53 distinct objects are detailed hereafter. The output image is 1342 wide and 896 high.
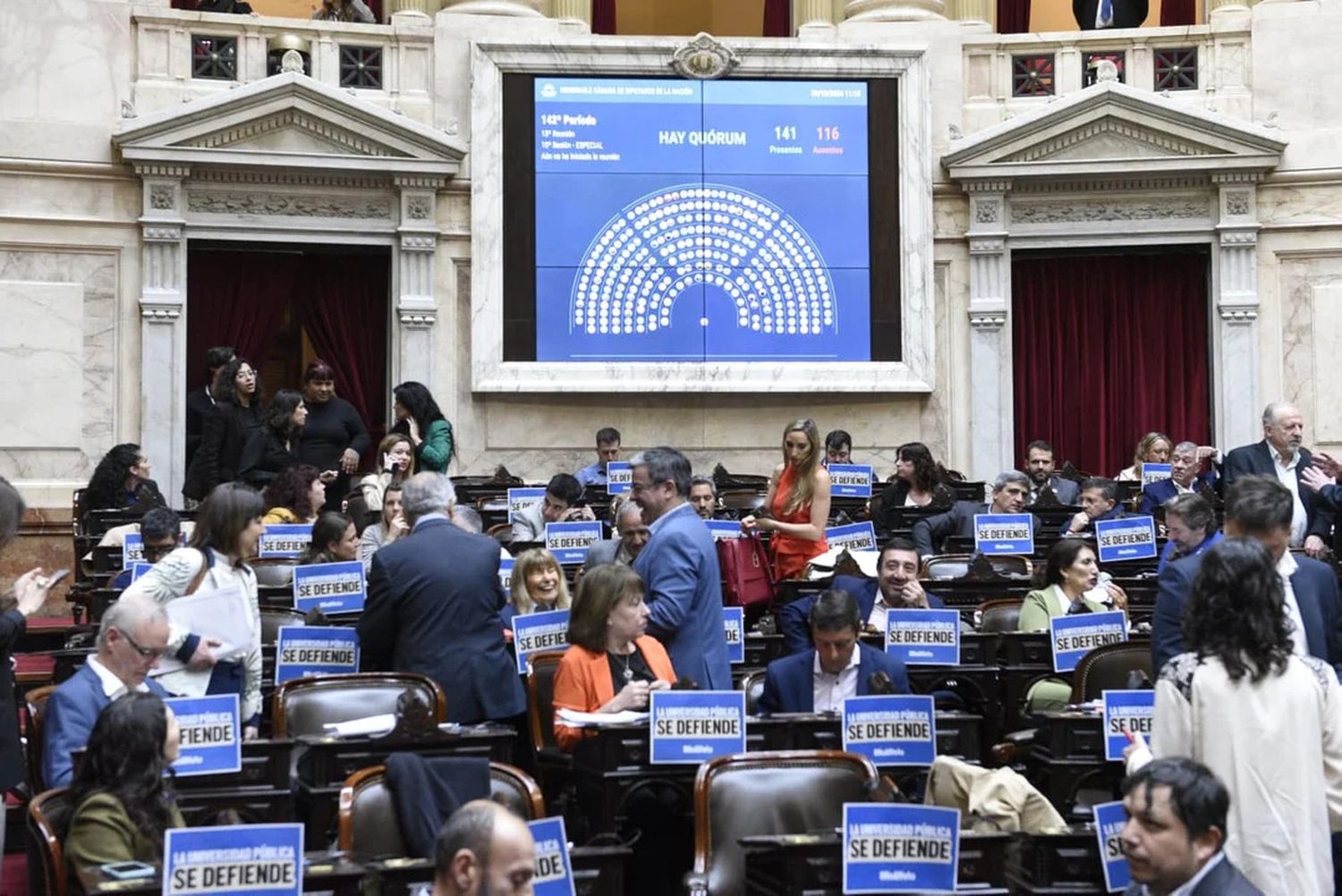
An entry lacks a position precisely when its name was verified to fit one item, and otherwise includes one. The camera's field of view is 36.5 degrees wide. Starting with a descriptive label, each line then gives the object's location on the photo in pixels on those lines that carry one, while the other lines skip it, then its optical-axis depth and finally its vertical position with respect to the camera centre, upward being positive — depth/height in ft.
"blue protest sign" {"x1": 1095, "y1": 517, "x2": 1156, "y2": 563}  35.29 -1.15
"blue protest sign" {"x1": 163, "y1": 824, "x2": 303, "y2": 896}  15.35 -2.94
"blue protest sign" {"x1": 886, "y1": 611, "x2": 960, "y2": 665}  26.05 -2.09
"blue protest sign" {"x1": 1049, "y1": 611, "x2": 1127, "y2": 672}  25.76 -2.05
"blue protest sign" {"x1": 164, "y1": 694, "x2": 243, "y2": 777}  19.43 -2.45
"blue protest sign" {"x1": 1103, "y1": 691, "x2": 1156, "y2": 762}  20.89 -2.50
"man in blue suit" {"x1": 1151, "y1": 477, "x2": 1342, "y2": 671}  18.58 -1.04
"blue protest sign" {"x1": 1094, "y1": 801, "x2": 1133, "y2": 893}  17.47 -3.20
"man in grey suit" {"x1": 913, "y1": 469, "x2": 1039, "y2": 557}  37.78 -0.75
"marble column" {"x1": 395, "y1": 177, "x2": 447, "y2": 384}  50.26 +4.81
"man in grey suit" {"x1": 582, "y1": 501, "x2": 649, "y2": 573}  28.40 -0.94
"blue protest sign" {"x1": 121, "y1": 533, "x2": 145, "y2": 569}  33.27 -1.21
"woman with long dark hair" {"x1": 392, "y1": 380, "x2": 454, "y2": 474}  37.47 +0.90
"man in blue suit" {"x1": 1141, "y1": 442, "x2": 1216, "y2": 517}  39.01 -0.15
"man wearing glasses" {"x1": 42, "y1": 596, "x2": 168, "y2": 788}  18.51 -1.87
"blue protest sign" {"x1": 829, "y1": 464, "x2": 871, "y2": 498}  43.70 -0.17
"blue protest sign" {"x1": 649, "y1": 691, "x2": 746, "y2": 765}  20.71 -2.58
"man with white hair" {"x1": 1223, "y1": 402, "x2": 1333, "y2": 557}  33.40 +0.18
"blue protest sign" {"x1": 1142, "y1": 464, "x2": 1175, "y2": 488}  44.62 +0.01
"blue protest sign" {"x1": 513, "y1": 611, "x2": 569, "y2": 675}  25.38 -1.99
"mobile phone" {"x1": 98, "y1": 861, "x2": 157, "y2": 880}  15.84 -3.10
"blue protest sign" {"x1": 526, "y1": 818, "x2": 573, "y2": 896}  16.51 -3.12
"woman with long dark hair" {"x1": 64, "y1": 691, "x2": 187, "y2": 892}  16.46 -2.57
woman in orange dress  32.99 -0.56
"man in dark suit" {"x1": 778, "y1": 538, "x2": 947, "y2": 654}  27.99 -1.63
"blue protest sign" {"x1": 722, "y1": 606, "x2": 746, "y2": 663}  27.25 -2.15
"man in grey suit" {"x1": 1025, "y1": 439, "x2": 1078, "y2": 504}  44.21 -0.03
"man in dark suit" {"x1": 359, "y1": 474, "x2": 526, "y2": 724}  22.85 -1.60
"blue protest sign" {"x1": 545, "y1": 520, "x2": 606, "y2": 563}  34.73 -1.05
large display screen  50.72 +6.37
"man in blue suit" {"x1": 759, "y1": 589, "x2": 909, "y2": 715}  23.07 -2.26
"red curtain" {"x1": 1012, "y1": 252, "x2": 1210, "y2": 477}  53.26 +3.16
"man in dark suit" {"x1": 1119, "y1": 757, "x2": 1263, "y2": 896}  14.33 -2.57
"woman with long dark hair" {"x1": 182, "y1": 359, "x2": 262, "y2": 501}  39.40 +0.83
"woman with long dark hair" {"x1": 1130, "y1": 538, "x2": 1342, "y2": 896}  16.11 -1.97
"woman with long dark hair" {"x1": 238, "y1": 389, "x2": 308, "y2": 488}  38.99 +0.67
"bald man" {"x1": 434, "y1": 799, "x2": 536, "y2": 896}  13.14 -2.47
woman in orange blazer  22.13 -1.81
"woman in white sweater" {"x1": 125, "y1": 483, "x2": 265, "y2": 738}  20.83 -1.05
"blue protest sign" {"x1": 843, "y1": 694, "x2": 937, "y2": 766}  21.47 -2.71
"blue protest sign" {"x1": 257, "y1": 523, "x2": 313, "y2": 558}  33.63 -1.07
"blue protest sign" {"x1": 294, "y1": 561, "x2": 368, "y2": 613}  28.40 -1.58
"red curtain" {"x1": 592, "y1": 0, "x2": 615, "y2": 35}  56.85 +12.84
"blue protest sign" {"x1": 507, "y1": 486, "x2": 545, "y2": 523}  38.34 -0.48
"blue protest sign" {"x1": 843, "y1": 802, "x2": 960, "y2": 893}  16.98 -3.14
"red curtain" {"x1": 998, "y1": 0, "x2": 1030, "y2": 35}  57.41 +12.93
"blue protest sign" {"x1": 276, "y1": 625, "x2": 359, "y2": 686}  24.38 -2.12
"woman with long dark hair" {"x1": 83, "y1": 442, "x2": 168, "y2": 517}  39.65 -0.14
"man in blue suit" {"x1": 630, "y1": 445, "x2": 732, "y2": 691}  22.88 -1.13
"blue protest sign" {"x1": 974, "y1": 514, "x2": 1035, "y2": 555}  36.63 -1.11
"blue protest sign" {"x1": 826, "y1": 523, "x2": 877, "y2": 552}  35.14 -1.11
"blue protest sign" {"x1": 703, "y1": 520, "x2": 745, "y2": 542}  33.65 -0.90
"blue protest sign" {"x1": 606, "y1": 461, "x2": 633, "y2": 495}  43.91 -0.01
